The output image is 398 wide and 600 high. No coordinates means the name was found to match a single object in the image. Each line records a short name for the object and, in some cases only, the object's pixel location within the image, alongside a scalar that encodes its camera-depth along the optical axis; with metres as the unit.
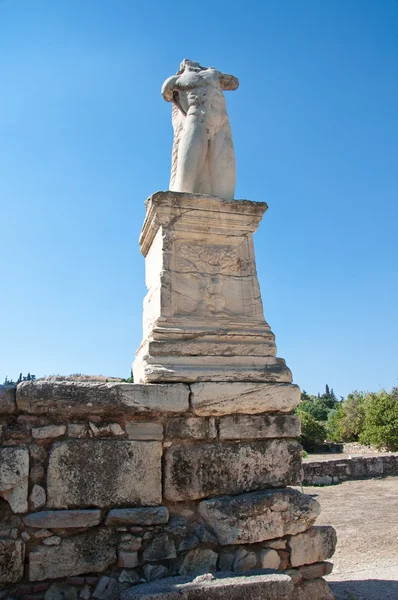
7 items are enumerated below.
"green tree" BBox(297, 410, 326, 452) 24.80
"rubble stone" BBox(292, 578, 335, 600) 3.22
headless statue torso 4.34
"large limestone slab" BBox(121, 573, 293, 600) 2.57
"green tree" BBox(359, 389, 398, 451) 20.39
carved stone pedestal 3.55
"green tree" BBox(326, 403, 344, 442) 30.35
